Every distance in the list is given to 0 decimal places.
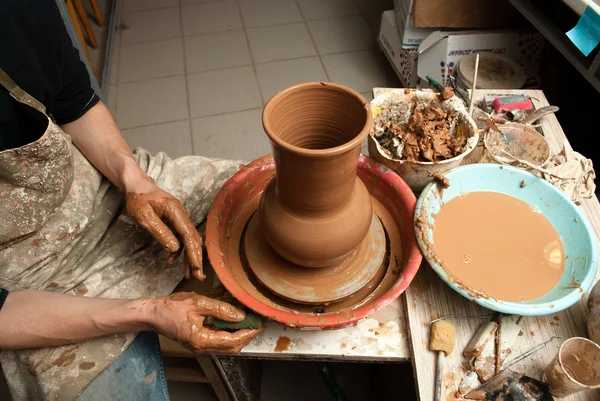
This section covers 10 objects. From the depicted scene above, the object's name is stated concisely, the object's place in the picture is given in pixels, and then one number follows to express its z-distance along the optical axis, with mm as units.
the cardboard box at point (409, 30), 2594
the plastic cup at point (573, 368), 966
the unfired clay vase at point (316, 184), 951
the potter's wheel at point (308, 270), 1031
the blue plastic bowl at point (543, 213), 1033
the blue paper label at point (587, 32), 1566
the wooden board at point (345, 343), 1129
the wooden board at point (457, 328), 1057
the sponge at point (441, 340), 1075
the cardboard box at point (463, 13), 2473
